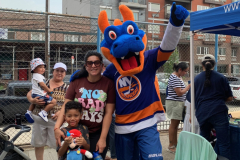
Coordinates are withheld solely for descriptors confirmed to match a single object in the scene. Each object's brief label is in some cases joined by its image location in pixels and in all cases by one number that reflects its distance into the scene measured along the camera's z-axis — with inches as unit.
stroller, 105.6
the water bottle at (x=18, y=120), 127.8
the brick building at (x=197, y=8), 1135.3
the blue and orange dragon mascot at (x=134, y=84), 94.0
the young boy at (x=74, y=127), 90.6
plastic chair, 85.0
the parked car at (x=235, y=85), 431.3
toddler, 130.7
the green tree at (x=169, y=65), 298.2
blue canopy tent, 101.9
